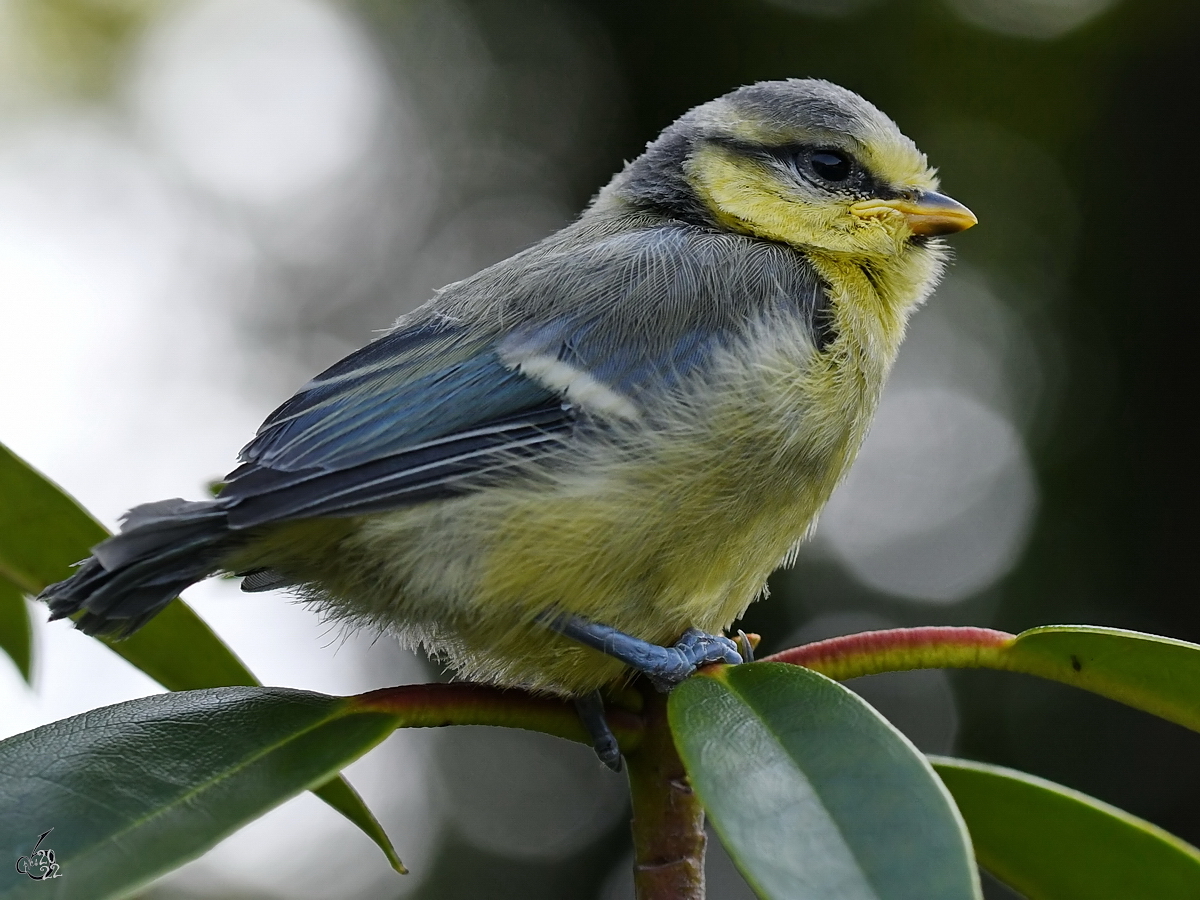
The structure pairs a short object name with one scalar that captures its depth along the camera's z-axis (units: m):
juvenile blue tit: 1.68
